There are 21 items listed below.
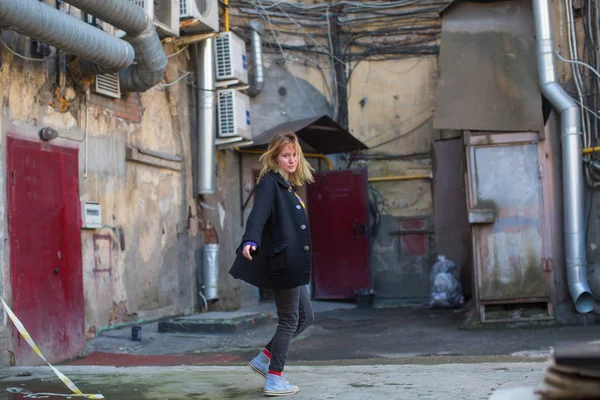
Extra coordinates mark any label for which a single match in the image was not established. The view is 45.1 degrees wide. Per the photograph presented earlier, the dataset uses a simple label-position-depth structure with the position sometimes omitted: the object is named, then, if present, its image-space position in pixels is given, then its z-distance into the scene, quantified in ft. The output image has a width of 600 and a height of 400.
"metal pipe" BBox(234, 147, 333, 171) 40.80
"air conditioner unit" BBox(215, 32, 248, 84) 34.53
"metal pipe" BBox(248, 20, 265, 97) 38.22
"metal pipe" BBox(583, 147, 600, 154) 27.84
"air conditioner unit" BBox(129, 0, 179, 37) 27.63
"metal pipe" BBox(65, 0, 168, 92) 21.90
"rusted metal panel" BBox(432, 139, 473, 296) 37.50
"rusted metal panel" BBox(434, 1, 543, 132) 28.09
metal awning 35.61
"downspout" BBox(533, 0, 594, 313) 27.22
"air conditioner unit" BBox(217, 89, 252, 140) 34.45
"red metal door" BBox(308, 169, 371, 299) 39.09
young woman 13.70
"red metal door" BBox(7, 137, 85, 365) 21.49
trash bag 34.78
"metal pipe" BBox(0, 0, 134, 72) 18.65
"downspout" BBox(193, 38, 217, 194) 33.71
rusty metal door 27.73
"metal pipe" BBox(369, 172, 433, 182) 39.47
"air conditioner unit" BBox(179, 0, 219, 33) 29.19
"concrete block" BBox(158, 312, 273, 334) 27.89
